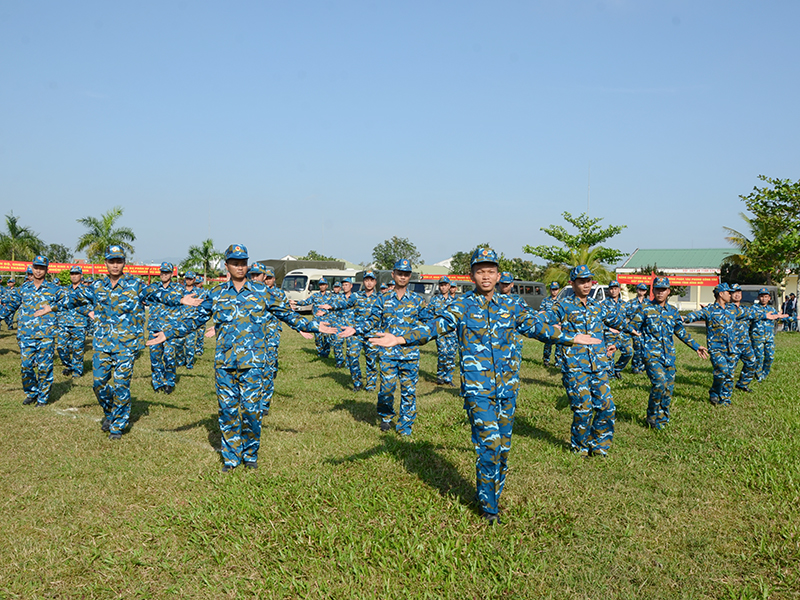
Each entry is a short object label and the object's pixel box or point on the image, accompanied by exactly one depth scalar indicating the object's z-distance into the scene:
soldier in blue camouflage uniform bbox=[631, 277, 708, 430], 7.64
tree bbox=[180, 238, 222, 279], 43.19
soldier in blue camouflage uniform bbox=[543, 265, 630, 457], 6.25
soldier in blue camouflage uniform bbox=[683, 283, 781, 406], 9.52
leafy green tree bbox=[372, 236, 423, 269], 76.25
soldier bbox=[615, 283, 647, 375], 11.97
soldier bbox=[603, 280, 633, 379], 12.73
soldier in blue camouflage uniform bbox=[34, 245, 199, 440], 6.87
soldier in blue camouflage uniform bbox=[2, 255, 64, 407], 8.81
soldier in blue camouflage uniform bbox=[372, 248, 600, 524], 4.41
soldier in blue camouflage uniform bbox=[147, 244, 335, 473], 5.65
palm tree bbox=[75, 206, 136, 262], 35.84
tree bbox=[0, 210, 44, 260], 41.16
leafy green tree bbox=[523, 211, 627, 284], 38.66
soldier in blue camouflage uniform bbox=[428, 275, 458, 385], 11.89
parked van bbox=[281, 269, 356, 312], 30.91
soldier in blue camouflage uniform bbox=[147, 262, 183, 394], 9.91
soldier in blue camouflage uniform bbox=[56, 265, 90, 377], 11.85
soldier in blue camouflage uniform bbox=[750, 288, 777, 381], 11.47
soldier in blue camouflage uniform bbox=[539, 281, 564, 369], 13.98
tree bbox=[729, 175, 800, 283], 24.23
